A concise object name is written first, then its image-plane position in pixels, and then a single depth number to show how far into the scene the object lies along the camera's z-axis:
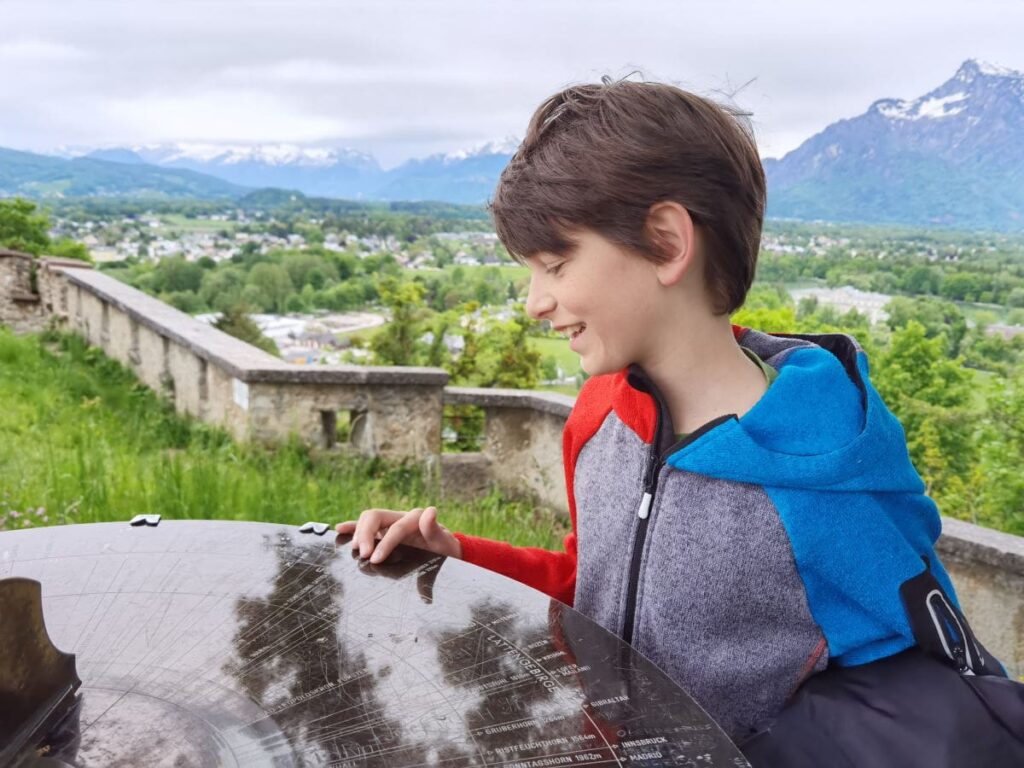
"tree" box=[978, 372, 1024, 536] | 4.08
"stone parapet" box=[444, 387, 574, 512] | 5.11
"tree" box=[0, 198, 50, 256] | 15.82
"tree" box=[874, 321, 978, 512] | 4.97
